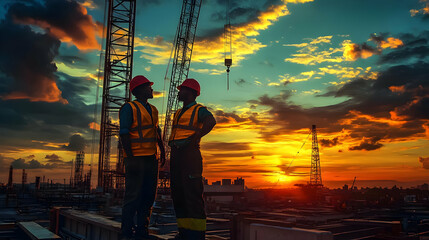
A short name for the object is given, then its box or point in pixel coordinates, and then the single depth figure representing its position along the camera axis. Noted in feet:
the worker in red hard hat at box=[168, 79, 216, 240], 16.87
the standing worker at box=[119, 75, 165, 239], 17.94
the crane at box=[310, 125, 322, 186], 393.91
